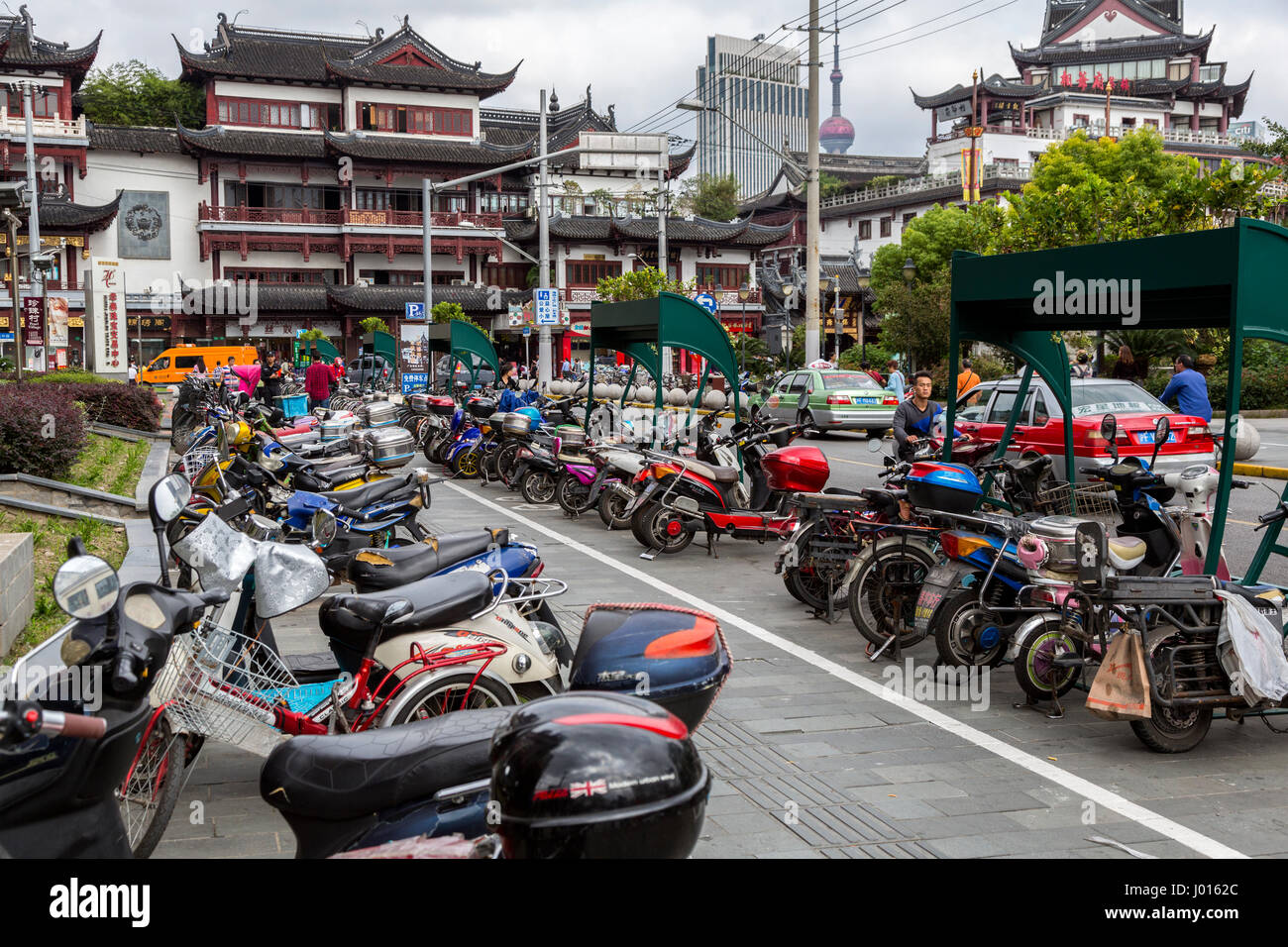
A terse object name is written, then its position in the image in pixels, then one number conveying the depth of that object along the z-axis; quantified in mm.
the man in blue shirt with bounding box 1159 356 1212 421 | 13070
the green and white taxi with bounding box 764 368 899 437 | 24656
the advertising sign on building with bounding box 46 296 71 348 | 29675
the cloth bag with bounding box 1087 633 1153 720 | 5328
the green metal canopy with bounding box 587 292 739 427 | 13023
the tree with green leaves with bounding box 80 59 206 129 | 59500
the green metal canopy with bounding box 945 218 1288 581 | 6168
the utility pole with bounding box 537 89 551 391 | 27406
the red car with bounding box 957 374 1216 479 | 13188
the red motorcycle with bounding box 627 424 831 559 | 10805
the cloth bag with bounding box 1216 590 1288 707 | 5340
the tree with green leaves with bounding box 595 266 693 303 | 39438
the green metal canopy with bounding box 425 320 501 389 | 22188
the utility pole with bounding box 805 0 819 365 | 22719
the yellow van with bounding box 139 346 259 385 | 47500
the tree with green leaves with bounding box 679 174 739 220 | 75438
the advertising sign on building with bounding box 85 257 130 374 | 32531
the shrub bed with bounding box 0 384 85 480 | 11828
